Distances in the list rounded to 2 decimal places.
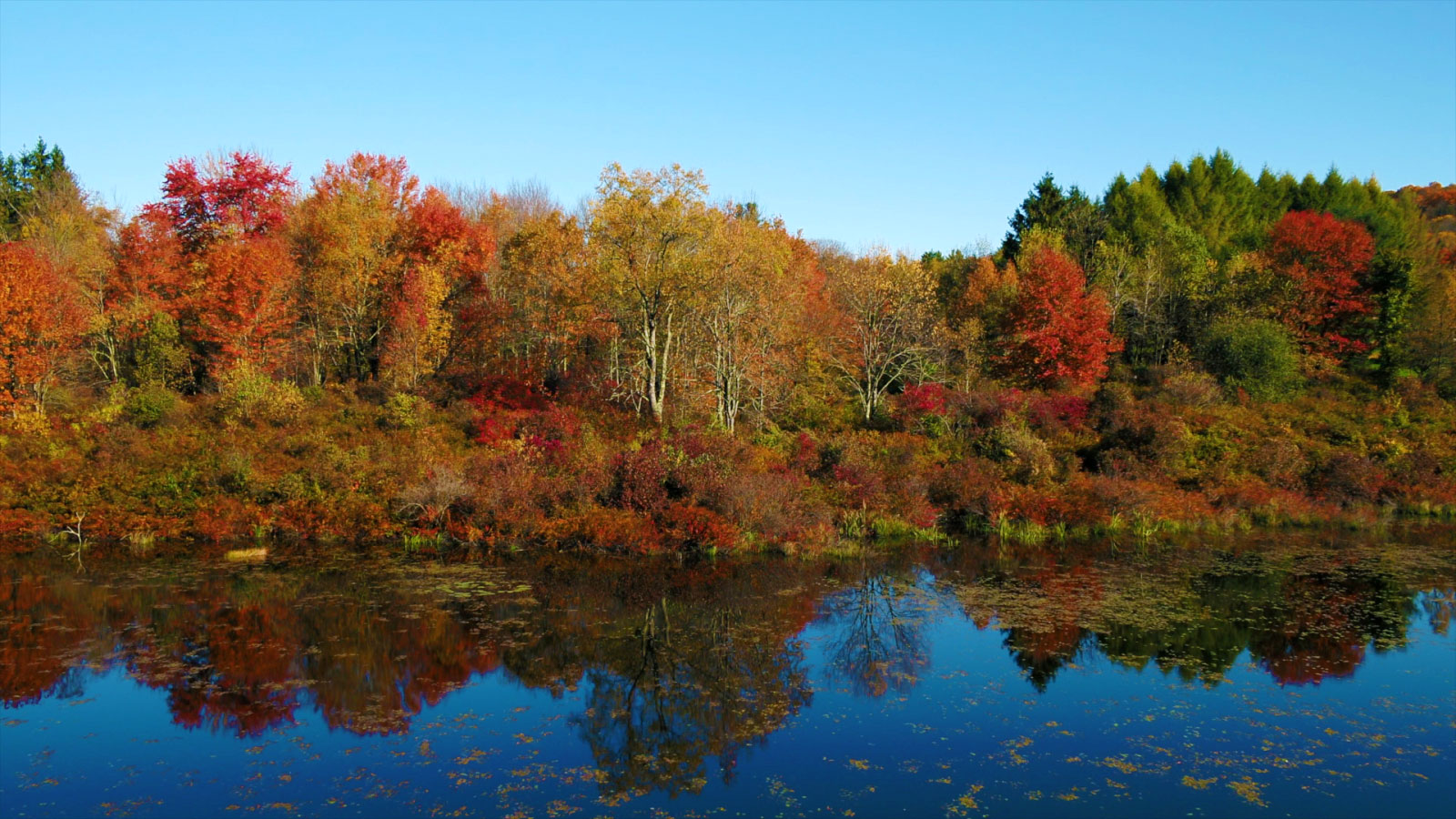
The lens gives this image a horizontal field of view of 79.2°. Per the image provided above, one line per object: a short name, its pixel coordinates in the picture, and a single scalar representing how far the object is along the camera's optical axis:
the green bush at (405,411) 30.16
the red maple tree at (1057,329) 36.97
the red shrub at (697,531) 23.66
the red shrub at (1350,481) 28.50
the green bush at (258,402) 30.56
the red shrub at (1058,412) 31.91
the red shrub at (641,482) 24.64
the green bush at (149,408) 30.41
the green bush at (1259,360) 36.09
